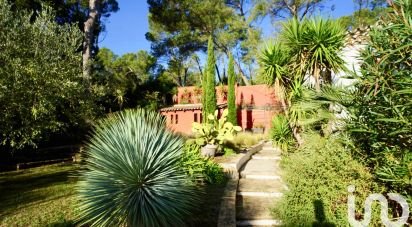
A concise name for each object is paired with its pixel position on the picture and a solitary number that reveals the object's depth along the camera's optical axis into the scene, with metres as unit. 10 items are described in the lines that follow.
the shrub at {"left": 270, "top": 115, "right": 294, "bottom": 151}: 10.41
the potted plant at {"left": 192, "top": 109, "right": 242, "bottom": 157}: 13.23
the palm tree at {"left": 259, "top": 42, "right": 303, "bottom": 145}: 9.68
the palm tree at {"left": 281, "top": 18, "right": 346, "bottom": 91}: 8.69
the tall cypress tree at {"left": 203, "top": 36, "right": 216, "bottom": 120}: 21.62
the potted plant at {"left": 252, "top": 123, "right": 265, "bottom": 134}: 24.12
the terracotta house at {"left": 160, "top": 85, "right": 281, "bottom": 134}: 25.16
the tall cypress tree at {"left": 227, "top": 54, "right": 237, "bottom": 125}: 22.02
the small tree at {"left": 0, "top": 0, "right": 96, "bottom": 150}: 9.44
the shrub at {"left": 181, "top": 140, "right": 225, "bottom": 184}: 8.67
